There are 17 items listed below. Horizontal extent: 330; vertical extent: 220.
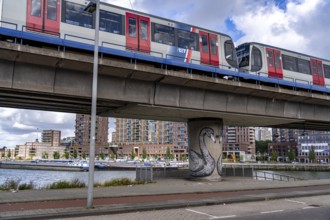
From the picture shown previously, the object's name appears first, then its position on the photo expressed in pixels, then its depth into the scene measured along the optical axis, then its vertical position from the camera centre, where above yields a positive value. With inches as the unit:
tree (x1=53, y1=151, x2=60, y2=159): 6082.7 +84.2
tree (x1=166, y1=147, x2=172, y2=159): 5486.2 +99.4
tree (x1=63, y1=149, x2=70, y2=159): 6146.7 +92.6
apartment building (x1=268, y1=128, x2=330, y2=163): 5413.4 +240.2
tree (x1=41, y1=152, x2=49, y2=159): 6310.0 +98.9
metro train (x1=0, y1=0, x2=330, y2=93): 607.2 +281.5
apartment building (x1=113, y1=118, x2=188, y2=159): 6053.2 +433.4
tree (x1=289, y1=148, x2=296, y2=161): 5383.9 +25.5
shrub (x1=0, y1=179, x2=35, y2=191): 645.9 -53.0
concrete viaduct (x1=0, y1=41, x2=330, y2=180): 570.4 +149.7
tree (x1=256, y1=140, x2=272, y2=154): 7760.8 +250.6
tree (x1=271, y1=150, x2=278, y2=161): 5768.7 +30.4
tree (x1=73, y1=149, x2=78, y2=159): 6097.4 +99.9
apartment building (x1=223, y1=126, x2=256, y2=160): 6989.2 +371.5
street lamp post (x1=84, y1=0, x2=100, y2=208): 424.4 +58.3
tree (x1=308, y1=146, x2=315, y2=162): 5078.7 +52.3
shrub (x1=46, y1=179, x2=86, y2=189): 685.9 -54.8
